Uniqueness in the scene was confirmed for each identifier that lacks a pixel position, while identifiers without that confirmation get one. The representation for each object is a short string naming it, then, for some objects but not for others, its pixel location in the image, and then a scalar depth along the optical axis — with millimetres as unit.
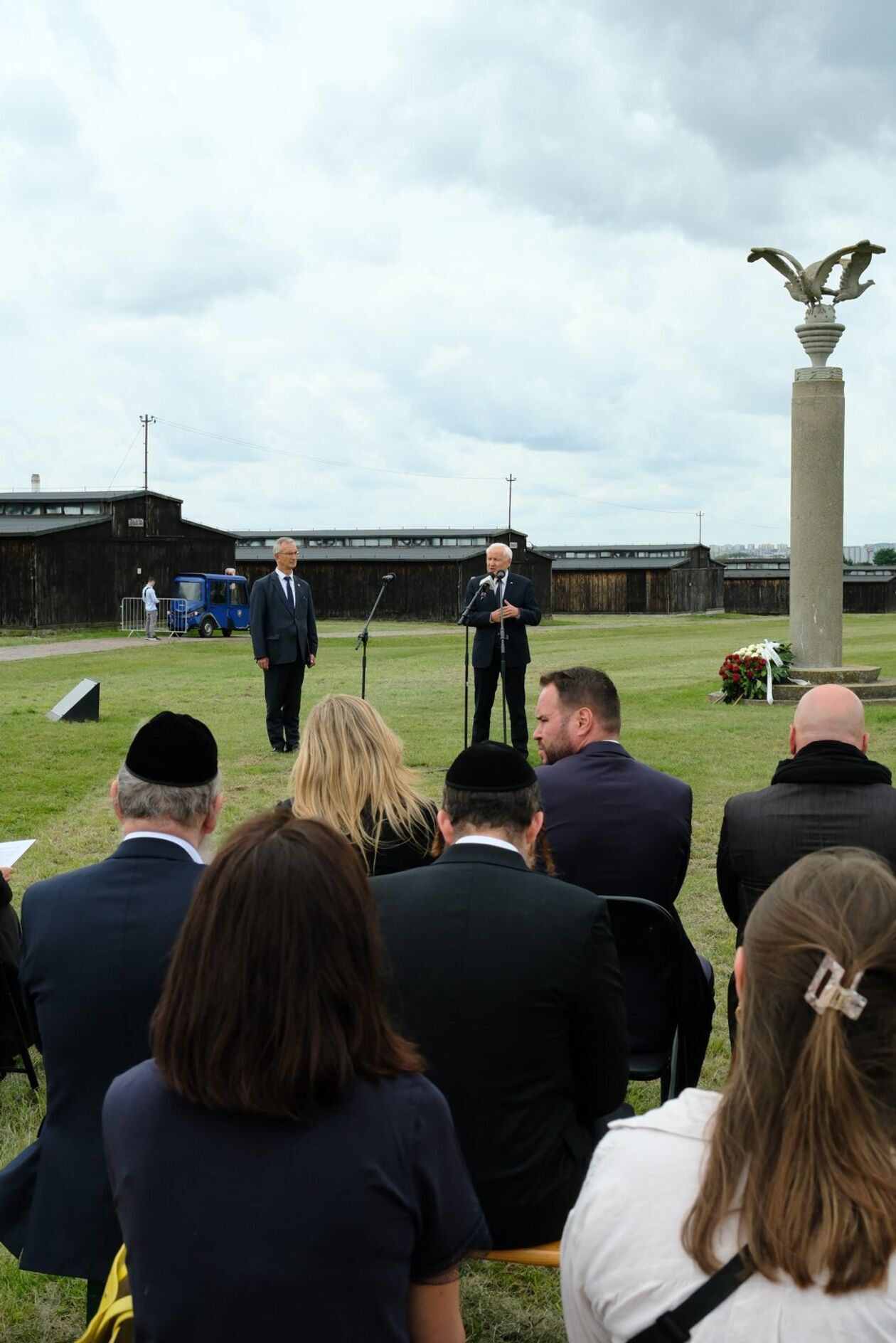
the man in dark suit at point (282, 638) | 12227
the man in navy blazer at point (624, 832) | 4285
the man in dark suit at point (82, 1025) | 2887
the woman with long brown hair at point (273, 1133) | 1866
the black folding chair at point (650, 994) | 3867
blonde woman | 4266
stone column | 16016
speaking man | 11609
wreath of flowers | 16422
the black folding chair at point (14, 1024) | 4457
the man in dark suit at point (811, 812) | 4117
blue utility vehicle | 42406
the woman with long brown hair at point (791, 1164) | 1585
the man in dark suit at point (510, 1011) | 2818
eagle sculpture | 15906
